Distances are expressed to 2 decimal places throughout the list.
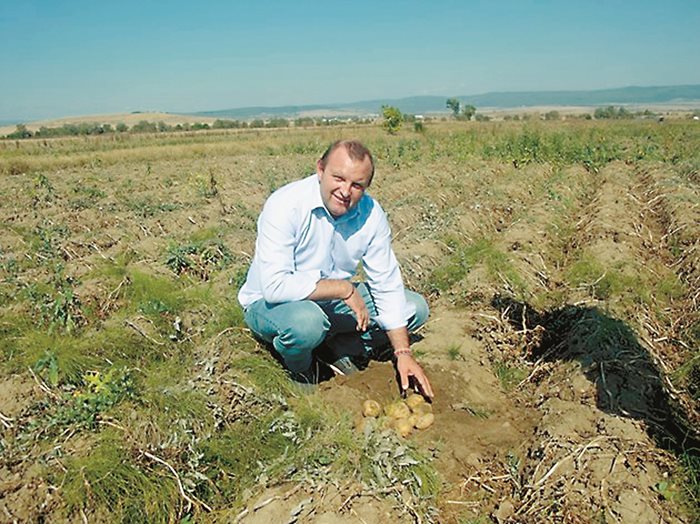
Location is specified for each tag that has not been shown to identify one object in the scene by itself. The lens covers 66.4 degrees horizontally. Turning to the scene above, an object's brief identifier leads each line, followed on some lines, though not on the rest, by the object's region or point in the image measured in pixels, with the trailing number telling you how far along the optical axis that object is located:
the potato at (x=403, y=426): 3.33
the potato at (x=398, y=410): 3.43
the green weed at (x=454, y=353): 4.27
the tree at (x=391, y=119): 37.53
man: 3.30
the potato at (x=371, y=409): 3.46
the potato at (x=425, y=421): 3.39
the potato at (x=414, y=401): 3.53
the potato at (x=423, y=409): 3.47
